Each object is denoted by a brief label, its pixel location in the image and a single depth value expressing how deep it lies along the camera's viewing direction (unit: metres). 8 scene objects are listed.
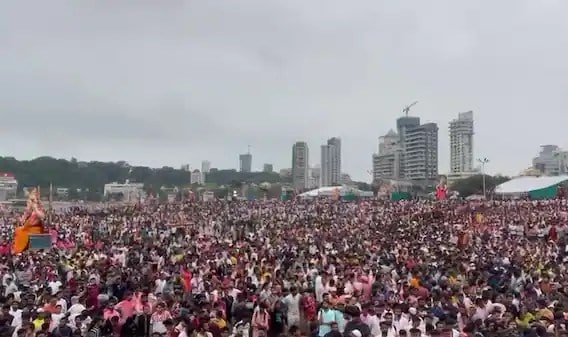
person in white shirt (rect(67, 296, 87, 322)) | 9.40
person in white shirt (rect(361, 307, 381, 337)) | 8.91
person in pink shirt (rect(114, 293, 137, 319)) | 9.71
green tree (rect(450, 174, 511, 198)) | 75.56
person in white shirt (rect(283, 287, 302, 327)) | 10.41
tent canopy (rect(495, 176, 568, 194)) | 47.74
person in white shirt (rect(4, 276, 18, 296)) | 12.30
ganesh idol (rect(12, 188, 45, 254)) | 20.28
